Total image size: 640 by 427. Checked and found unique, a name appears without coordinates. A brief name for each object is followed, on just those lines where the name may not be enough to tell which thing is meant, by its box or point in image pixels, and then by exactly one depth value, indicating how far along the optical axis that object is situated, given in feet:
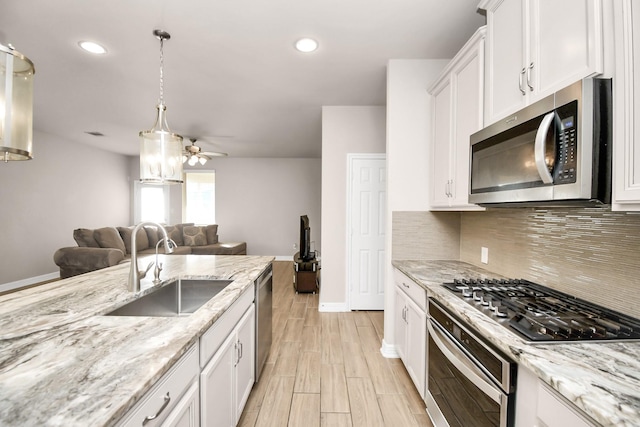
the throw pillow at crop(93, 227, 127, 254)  15.11
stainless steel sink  5.65
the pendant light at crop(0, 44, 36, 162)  2.93
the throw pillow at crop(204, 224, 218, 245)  21.03
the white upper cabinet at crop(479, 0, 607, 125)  3.18
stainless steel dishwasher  6.64
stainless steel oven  3.22
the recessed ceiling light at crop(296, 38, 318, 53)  7.35
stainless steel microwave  3.09
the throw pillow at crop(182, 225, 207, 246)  20.12
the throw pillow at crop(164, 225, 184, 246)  19.71
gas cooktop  3.15
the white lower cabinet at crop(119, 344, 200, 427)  2.34
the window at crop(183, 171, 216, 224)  24.18
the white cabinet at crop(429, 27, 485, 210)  5.60
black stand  14.67
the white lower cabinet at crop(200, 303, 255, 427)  3.84
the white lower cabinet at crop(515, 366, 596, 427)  2.38
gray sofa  13.78
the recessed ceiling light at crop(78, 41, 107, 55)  7.55
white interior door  11.94
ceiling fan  15.52
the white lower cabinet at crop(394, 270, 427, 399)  5.78
